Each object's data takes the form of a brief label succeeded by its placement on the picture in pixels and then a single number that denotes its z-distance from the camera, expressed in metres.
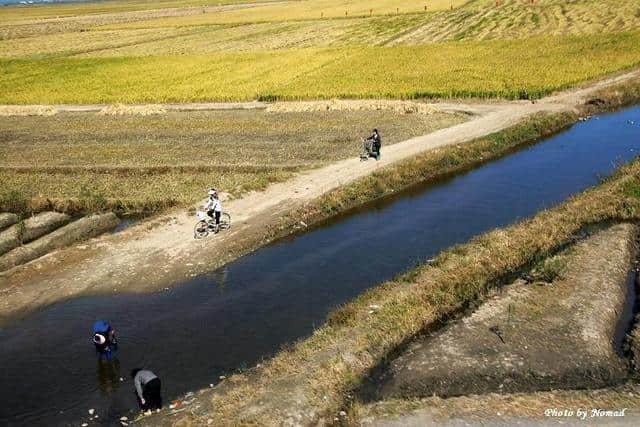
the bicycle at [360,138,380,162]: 33.62
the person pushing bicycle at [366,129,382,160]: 33.28
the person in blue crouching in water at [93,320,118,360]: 16.77
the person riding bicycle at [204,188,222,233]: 24.20
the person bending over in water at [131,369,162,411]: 14.86
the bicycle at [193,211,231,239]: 24.81
